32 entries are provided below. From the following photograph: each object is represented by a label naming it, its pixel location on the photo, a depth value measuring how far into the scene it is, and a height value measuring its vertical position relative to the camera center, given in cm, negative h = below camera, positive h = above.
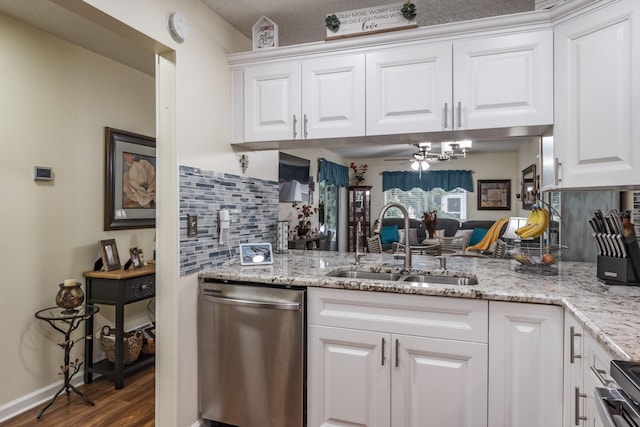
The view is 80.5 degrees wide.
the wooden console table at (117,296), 252 -58
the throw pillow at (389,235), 687 -42
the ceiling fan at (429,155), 521 +85
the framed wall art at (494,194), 723 +36
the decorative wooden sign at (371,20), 192 +101
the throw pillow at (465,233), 658 -36
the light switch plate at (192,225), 196 -7
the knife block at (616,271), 154 -24
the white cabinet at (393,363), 155 -66
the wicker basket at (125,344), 265 -95
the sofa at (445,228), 672 -28
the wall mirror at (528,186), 523 +41
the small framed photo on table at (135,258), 274 -34
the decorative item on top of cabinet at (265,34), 220 +105
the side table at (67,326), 231 -75
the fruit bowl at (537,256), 183 -22
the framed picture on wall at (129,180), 283 +25
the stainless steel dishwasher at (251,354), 180 -71
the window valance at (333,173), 652 +73
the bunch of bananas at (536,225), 191 -6
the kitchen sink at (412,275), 192 -34
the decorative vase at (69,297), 232 -53
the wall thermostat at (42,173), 237 +24
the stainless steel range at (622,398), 73 -38
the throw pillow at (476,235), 643 -39
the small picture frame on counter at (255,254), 222 -25
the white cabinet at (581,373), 104 -50
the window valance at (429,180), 744 +66
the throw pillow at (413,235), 664 -41
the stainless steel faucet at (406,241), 205 -16
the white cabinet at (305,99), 207 +65
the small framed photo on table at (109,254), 264 -31
